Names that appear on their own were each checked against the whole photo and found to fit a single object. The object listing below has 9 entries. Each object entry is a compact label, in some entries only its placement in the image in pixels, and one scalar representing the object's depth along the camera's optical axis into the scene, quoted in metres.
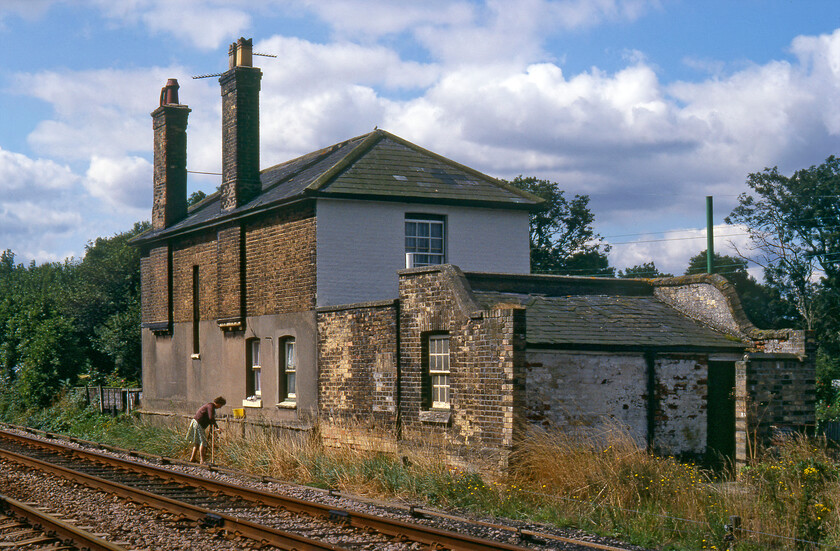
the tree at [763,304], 56.78
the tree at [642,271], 62.66
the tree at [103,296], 40.91
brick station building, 15.36
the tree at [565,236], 54.75
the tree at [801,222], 56.22
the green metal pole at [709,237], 33.03
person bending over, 18.72
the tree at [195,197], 57.64
